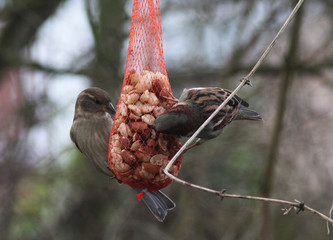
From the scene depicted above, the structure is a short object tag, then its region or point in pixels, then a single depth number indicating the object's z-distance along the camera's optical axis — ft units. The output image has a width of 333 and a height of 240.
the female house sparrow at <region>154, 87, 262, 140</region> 17.37
